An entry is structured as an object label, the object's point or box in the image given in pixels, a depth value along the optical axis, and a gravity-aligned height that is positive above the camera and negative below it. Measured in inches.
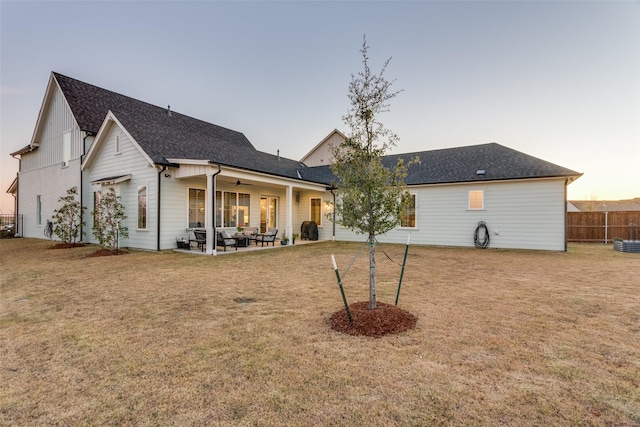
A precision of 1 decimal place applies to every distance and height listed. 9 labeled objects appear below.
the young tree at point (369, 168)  156.3 +24.7
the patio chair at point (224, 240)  444.8 -47.6
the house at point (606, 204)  1368.2 +42.6
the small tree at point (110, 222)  437.4 -18.1
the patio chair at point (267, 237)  530.0 -49.5
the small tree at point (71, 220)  510.0 -18.5
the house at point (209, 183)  455.5 +53.4
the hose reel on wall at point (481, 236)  509.7 -44.3
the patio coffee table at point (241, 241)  482.0 -51.6
